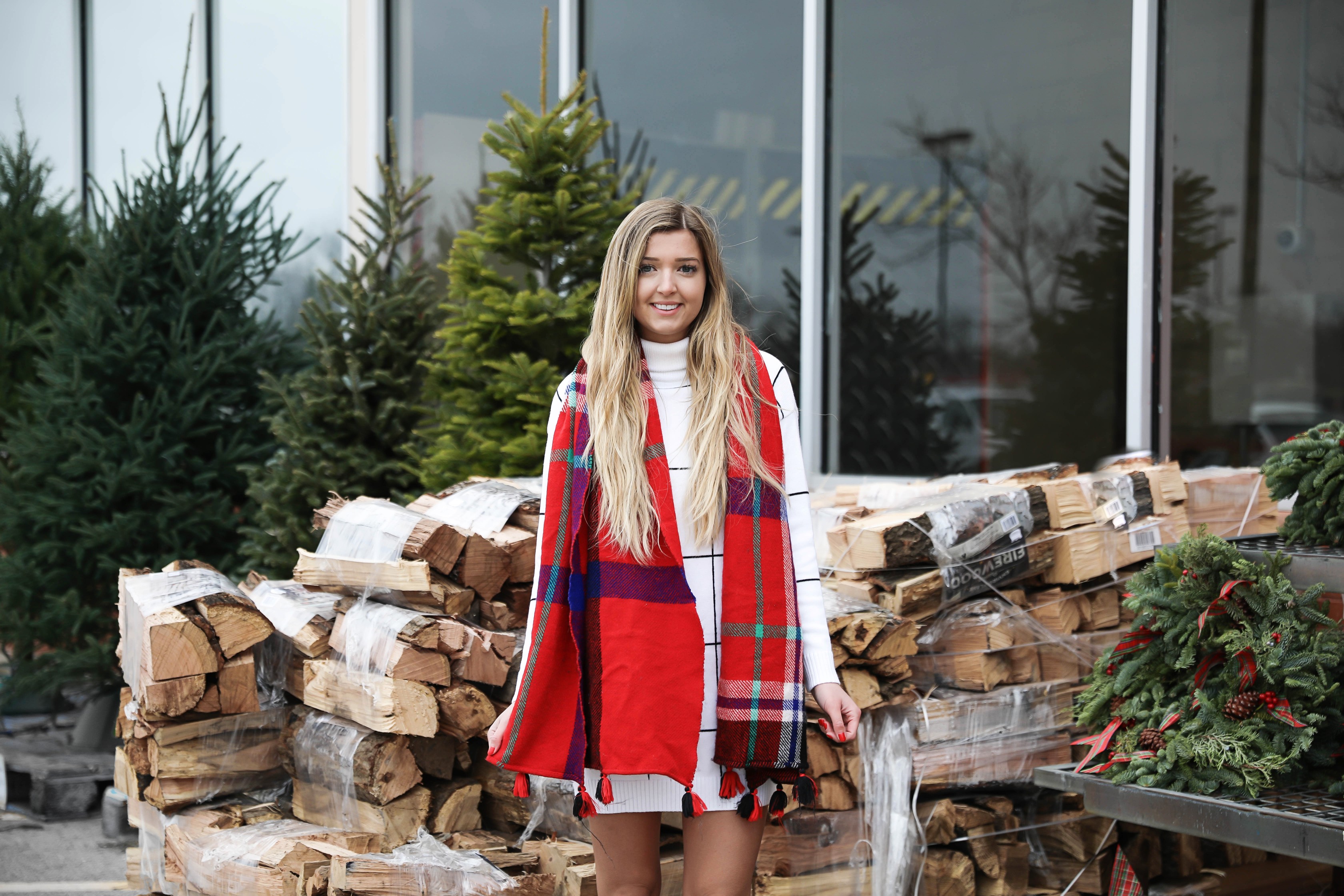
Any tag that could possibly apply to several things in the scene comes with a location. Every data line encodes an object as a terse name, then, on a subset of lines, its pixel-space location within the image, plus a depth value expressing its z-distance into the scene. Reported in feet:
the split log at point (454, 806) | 11.51
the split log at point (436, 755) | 11.53
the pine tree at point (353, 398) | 19.36
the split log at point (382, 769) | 11.15
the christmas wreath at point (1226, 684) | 8.56
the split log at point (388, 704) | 10.95
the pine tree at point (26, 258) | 27.35
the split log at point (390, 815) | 11.18
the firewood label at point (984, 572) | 11.42
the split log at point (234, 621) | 11.63
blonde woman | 7.13
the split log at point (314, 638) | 12.27
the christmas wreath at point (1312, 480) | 9.27
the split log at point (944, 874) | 10.89
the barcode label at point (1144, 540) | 11.98
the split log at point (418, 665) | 10.94
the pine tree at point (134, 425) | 20.38
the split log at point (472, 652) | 11.14
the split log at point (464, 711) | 11.12
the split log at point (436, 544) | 11.44
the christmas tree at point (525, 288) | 16.67
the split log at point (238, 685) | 11.82
